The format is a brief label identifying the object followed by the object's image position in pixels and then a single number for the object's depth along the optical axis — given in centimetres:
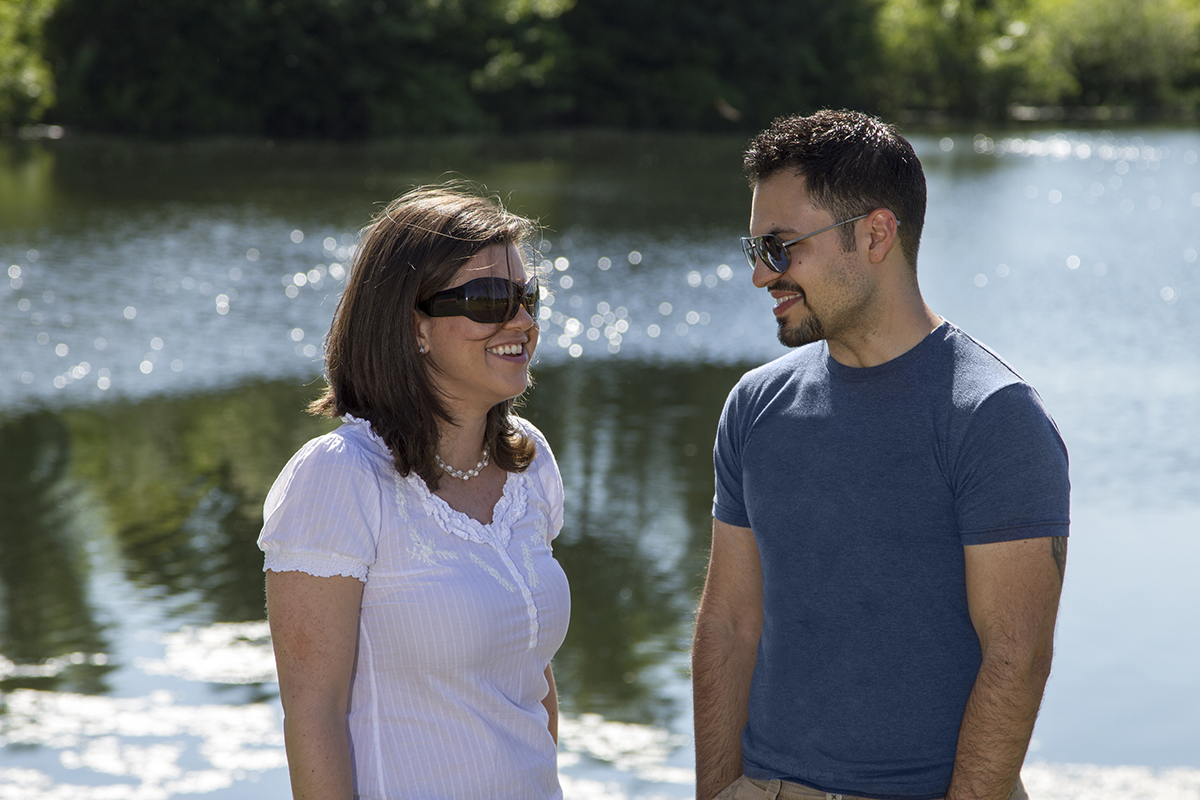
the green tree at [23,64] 3766
